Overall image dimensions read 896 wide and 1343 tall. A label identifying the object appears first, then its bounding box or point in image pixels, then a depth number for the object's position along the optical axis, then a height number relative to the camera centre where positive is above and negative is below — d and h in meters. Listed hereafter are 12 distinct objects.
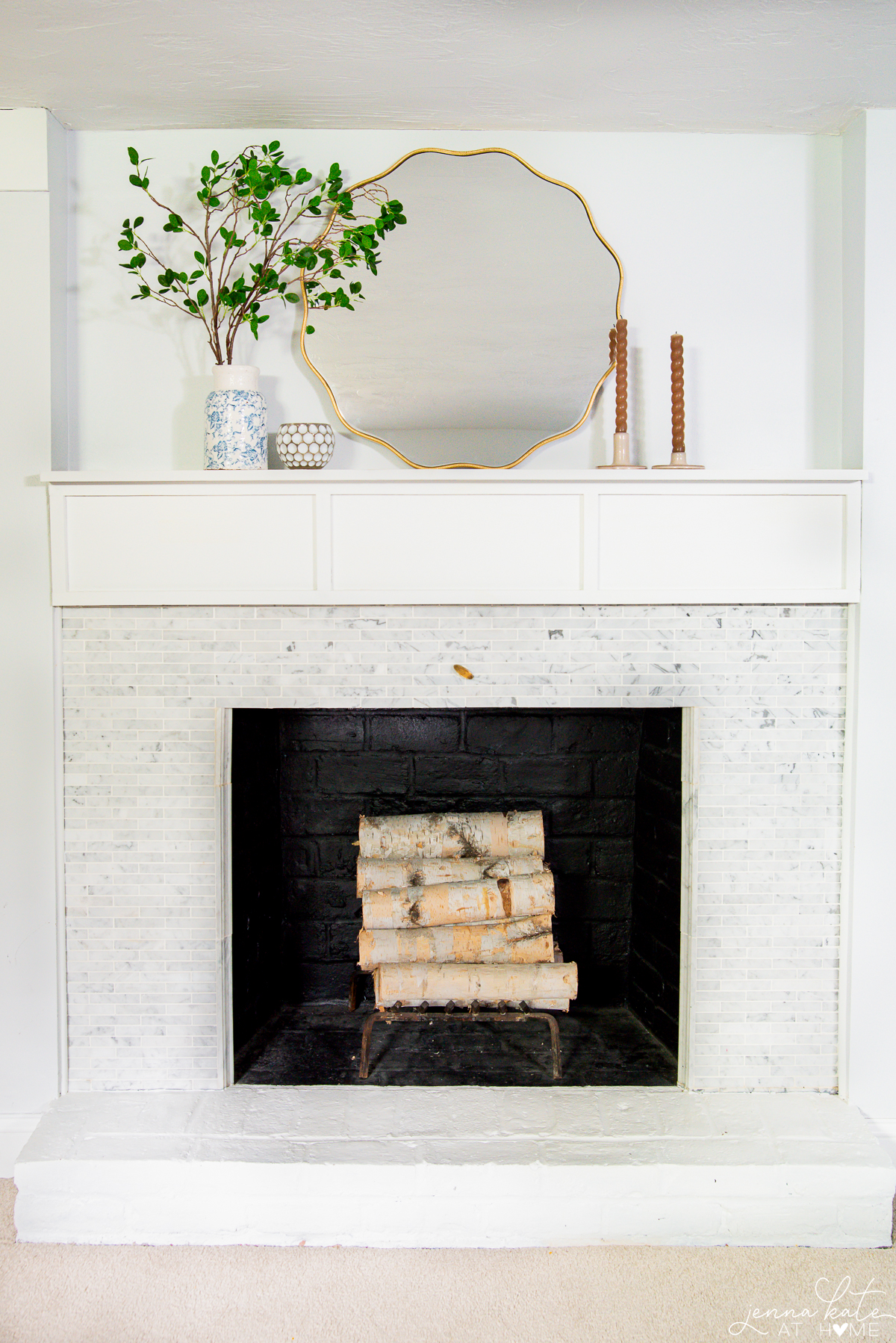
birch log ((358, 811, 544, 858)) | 2.24 -0.50
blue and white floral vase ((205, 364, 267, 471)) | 1.91 +0.51
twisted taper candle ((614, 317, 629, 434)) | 1.94 +0.61
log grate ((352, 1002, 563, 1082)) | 2.03 -0.89
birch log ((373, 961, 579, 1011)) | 2.06 -0.82
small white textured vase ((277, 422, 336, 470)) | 1.94 +0.46
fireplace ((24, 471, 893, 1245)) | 1.93 -0.12
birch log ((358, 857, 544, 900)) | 2.16 -0.57
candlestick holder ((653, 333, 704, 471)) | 1.93 +0.53
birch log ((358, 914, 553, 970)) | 2.09 -0.74
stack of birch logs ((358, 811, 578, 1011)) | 2.07 -0.69
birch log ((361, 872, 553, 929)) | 2.12 -0.64
